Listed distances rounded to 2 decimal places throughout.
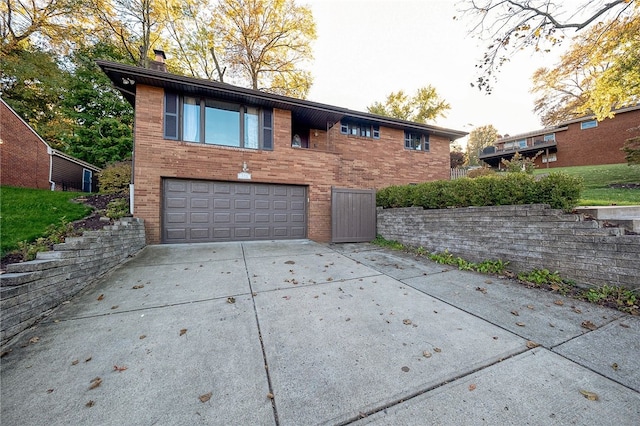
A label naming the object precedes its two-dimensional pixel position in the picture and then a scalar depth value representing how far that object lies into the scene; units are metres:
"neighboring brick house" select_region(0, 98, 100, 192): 9.95
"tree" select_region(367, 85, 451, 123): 23.25
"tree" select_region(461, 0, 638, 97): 6.38
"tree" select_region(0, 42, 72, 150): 14.56
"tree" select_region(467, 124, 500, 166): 44.25
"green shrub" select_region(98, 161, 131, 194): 8.44
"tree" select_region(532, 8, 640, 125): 7.06
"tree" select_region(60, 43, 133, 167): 15.39
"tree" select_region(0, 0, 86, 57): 13.82
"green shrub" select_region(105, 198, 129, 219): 5.96
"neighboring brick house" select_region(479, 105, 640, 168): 17.38
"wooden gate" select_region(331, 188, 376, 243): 8.37
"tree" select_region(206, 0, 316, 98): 14.95
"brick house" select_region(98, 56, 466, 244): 7.04
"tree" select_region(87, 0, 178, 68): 13.93
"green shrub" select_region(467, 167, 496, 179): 12.10
